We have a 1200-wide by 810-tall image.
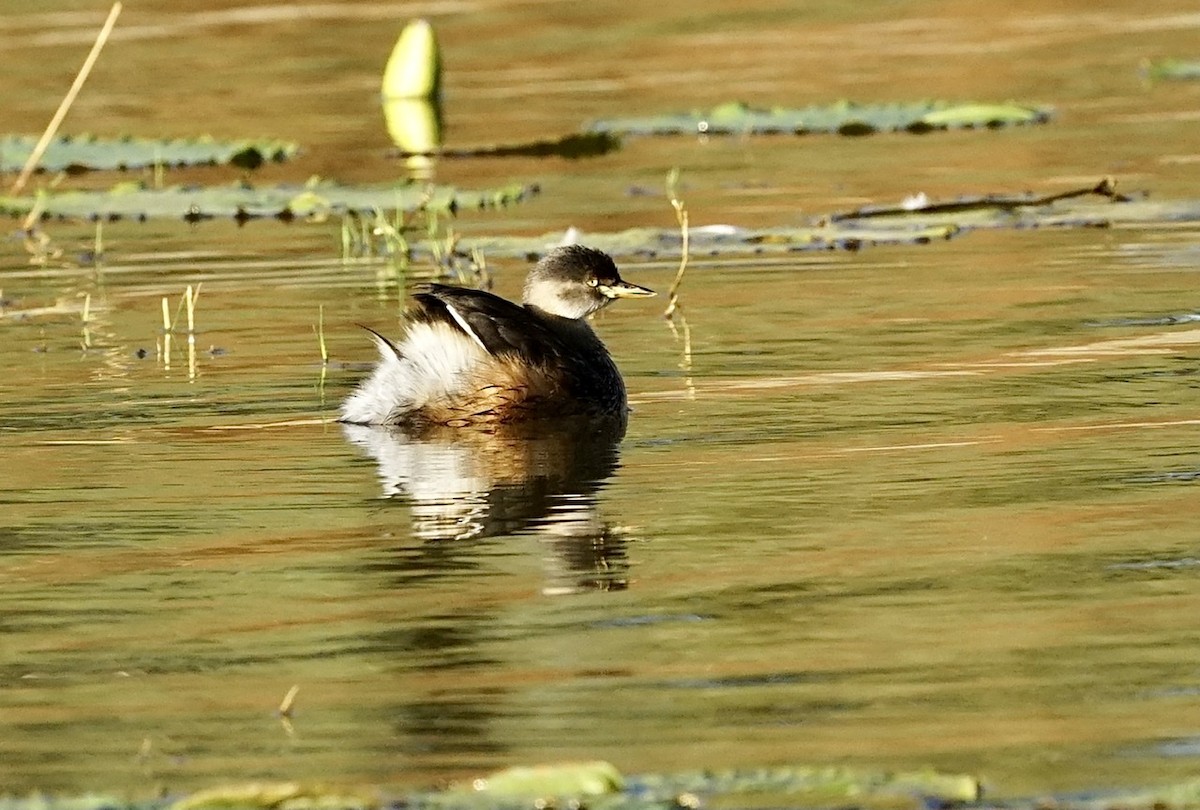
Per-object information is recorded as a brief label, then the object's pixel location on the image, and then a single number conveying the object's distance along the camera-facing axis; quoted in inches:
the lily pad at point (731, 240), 525.3
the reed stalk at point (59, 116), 459.2
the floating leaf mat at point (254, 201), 624.1
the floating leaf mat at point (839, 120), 718.5
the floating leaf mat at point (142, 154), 716.0
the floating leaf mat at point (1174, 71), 780.0
